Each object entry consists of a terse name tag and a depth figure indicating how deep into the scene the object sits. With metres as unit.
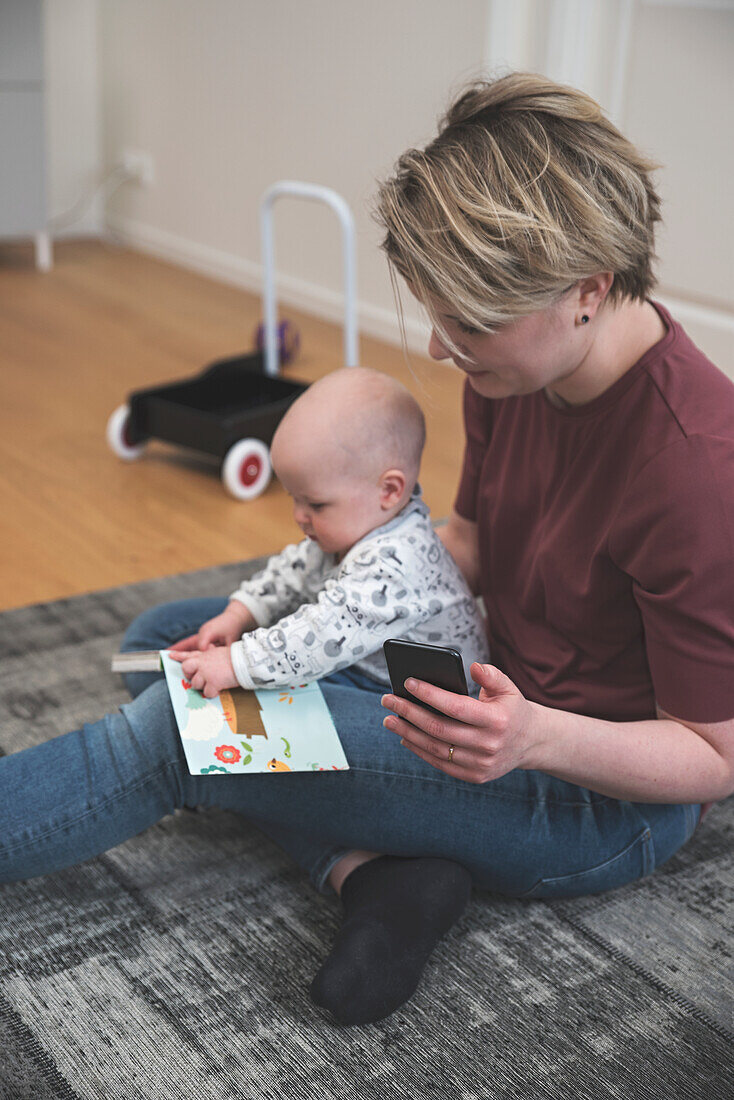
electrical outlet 4.35
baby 1.17
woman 0.94
